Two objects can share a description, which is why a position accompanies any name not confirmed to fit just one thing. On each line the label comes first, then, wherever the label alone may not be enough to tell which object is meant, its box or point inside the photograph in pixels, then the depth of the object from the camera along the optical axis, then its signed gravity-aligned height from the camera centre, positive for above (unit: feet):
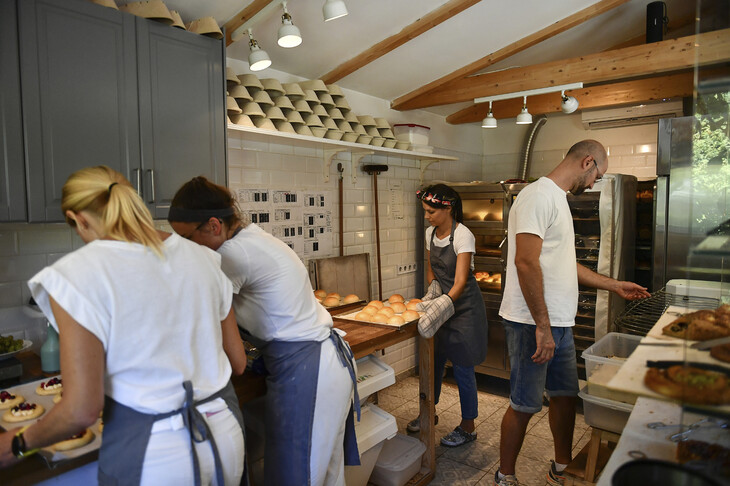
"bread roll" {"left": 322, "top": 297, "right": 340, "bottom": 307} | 11.39 -2.03
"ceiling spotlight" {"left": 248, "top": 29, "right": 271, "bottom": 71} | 9.02 +2.85
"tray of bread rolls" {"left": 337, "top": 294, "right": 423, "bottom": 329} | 9.90 -2.11
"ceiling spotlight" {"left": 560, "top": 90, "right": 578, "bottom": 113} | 13.57 +2.93
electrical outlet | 15.85 -1.78
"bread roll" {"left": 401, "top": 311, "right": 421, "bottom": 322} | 10.01 -2.10
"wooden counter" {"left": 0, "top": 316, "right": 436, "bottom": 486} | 4.83 -2.45
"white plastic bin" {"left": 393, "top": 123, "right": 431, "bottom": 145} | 14.70 +2.40
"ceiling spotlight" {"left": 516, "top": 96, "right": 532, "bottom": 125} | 13.64 +2.59
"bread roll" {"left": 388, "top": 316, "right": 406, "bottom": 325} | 9.85 -2.14
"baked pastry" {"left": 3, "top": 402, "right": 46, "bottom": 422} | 5.53 -2.21
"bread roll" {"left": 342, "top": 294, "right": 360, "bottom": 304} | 11.77 -2.04
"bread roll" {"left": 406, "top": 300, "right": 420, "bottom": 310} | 10.96 -2.07
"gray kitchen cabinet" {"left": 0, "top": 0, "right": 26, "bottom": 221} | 6.36 +1.24
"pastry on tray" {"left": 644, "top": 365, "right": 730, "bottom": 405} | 2.75 -1.00
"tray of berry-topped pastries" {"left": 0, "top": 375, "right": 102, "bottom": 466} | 5.02 -2.25
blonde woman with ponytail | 4.24 -1.17
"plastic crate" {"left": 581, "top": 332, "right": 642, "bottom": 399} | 6.70 -2.02
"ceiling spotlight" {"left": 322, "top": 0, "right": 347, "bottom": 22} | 7.97 +3.30
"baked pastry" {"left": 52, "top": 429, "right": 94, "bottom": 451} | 5.07 -2.33
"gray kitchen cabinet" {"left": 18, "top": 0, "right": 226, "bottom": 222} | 6.68 +1.74
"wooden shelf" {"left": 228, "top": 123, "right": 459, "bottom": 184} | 10.09 +1.68
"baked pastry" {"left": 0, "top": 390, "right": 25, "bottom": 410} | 5.88 -2.19
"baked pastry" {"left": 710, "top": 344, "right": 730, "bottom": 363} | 2.89 -0.84
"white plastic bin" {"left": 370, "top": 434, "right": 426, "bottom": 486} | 9.51 -4.83
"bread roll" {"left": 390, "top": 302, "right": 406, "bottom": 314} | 10.84 -2.07
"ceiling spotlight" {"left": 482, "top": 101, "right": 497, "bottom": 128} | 14.37 +2.61
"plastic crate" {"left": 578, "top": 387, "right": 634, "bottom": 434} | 6.86 -2.87
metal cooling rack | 5.73 -1.44
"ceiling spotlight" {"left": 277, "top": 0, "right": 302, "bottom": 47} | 8.28 +3.01
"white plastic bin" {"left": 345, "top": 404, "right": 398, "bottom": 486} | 8.57 -3.96
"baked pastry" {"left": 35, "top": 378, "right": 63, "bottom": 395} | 6.28 -2.17
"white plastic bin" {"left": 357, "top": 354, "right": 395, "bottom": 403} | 8.76 -2.95
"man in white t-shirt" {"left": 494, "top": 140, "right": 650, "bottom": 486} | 8.44 -1.44
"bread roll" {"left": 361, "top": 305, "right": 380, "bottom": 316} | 10.40 -2.04
